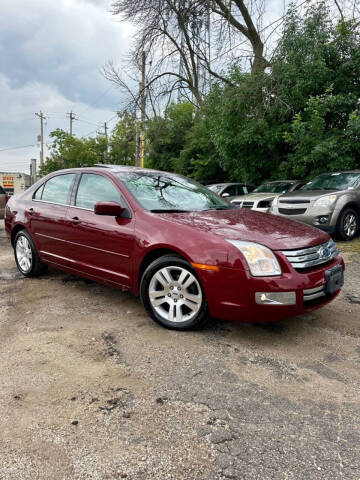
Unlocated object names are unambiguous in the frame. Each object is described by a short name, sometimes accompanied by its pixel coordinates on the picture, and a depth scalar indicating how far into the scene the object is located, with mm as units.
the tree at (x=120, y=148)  29234
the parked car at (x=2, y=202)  10758
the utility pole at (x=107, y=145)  32747
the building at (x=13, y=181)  33219
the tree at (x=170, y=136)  20594
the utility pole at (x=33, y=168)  26022
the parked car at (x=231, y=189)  12648
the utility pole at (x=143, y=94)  17047
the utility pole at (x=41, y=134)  49478
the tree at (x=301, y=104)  10641
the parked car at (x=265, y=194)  9602
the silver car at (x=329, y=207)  7461
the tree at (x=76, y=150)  32406
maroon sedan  2961
